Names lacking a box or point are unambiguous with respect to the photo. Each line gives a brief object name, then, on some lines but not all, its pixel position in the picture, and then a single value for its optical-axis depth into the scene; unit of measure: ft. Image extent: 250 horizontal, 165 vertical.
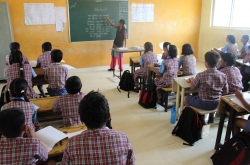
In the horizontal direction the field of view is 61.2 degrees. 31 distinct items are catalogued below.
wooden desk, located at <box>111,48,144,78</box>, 16.21
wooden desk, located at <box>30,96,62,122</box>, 8.39
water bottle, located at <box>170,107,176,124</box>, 10.31
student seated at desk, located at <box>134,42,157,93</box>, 13.85
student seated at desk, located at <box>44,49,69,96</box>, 10.11
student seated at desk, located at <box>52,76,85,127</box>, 7.10
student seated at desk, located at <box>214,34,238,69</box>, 17.20
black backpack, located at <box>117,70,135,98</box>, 14.62
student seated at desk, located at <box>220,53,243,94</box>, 9.69
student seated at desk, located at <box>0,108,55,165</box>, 4.21
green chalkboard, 18.92
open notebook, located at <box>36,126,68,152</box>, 5.33
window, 19.69
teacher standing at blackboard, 18.61
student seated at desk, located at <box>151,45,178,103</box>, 11.56
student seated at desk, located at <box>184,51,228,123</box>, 8.75
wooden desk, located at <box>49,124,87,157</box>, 5.16
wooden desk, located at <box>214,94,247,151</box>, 7.21
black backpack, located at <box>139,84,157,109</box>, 12.10
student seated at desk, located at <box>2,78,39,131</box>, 6.33
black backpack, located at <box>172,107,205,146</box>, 8.60
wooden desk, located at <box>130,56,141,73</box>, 15.28
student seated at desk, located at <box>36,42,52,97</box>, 12.42
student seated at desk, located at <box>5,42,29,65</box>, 12.85
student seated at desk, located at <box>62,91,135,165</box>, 3.74
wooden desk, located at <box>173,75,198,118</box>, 9.86
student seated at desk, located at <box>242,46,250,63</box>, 14.47
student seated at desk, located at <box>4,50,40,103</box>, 9.63
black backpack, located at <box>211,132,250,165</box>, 6.31
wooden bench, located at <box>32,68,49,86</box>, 10.80
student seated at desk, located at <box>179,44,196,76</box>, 12.30
